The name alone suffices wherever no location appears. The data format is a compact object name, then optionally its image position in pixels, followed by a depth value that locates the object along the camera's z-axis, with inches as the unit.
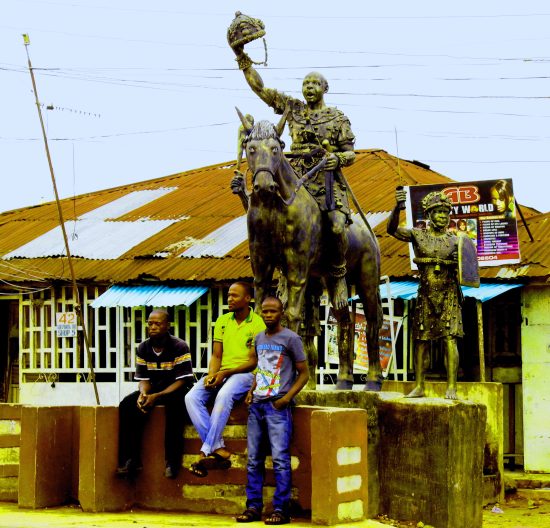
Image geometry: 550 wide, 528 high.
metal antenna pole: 666.2
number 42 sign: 789.2
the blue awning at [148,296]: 732.0
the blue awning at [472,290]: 652.1
